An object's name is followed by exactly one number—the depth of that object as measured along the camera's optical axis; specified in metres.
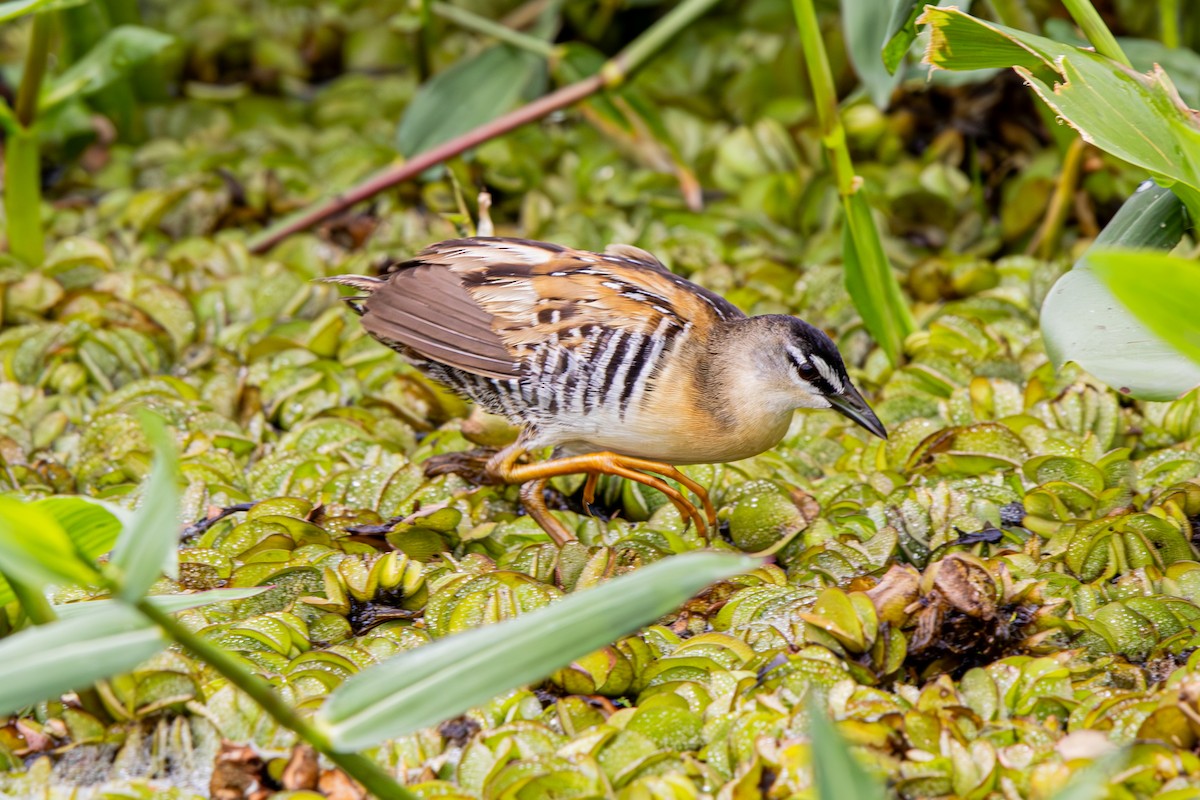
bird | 6.80
